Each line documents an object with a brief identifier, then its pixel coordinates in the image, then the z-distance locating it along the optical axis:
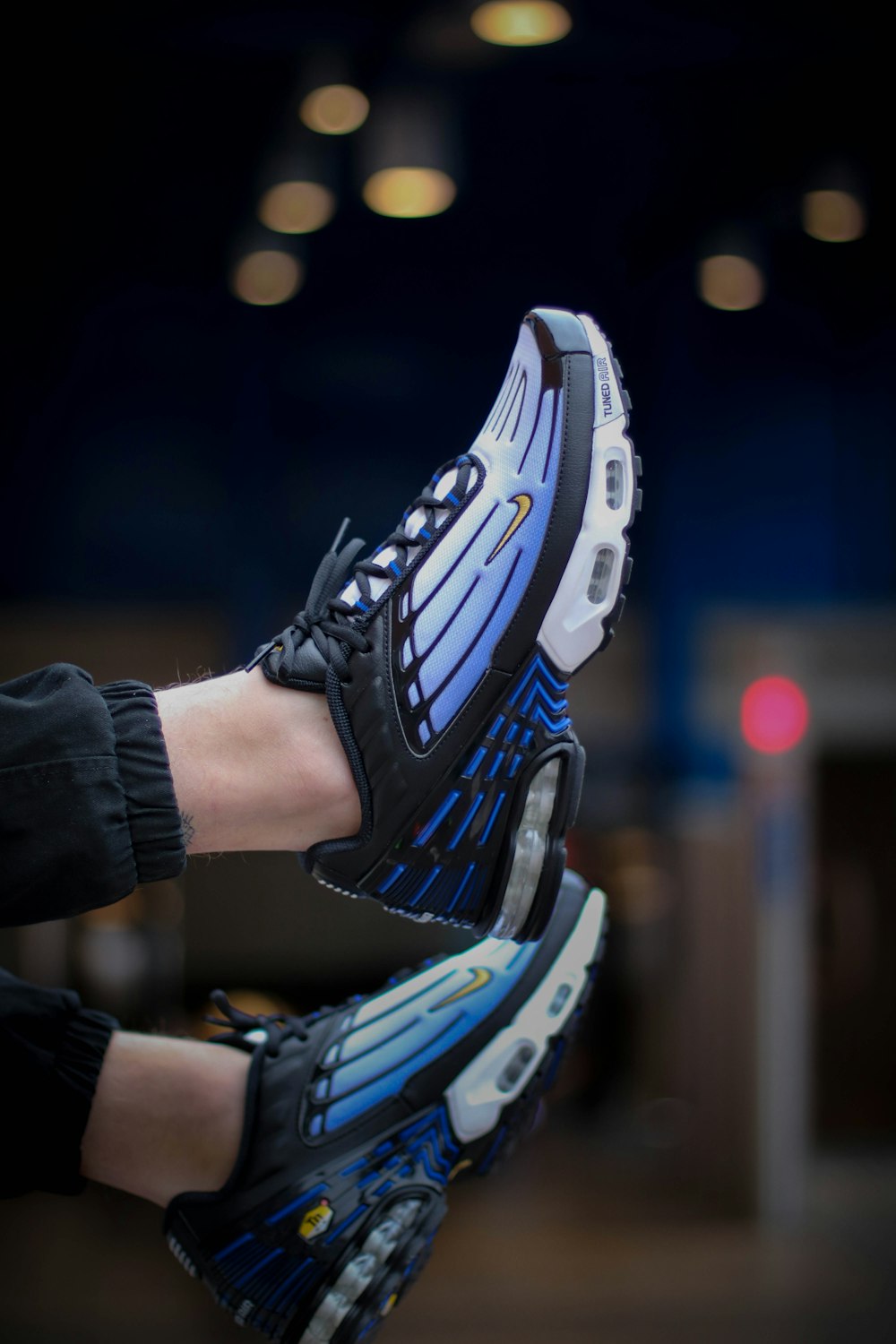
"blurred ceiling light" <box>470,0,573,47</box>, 2.57
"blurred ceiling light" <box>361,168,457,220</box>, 2.88
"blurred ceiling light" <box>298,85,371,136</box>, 2.77
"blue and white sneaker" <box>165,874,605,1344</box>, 1.09
